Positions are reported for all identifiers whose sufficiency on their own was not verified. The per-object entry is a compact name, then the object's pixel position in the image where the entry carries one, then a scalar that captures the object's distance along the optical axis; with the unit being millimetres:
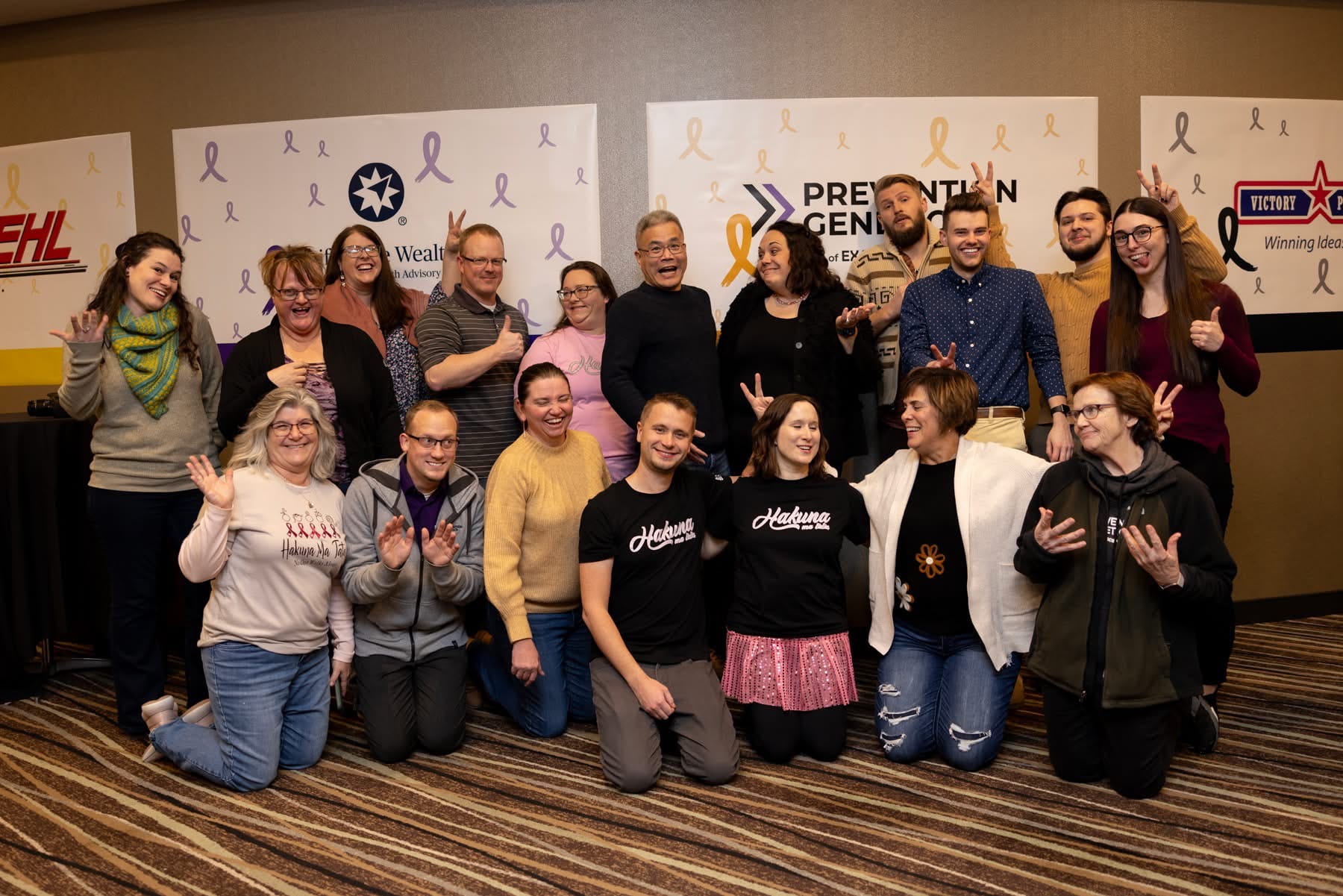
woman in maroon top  3119
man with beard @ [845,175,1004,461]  3727
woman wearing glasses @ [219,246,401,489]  3219
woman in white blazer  3000
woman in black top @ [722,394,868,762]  3033
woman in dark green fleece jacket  2740
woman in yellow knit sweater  3170
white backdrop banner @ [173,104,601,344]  4285
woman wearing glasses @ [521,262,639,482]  3658
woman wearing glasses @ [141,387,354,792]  2902
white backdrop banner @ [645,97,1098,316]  4250
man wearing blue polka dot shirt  3314
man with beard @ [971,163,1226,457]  3561
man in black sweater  3479
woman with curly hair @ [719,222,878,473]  3461
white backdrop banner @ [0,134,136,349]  4578
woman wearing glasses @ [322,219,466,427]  3680
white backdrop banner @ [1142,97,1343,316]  4410
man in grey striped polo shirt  3564
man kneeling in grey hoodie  3072
